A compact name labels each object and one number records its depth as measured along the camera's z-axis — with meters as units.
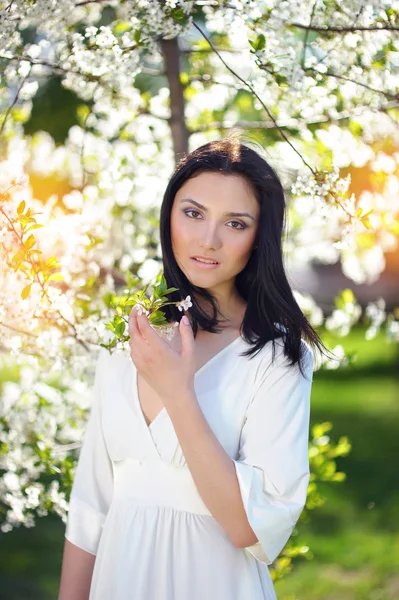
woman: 1.74
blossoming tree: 2.01
